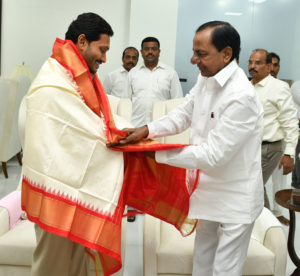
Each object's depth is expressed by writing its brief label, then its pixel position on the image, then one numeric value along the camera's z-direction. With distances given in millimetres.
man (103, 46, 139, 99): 5012
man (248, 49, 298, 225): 3350
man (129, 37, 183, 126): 4543
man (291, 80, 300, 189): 3701
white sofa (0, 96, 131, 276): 2186
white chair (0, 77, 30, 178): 4902
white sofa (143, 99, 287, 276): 2193
